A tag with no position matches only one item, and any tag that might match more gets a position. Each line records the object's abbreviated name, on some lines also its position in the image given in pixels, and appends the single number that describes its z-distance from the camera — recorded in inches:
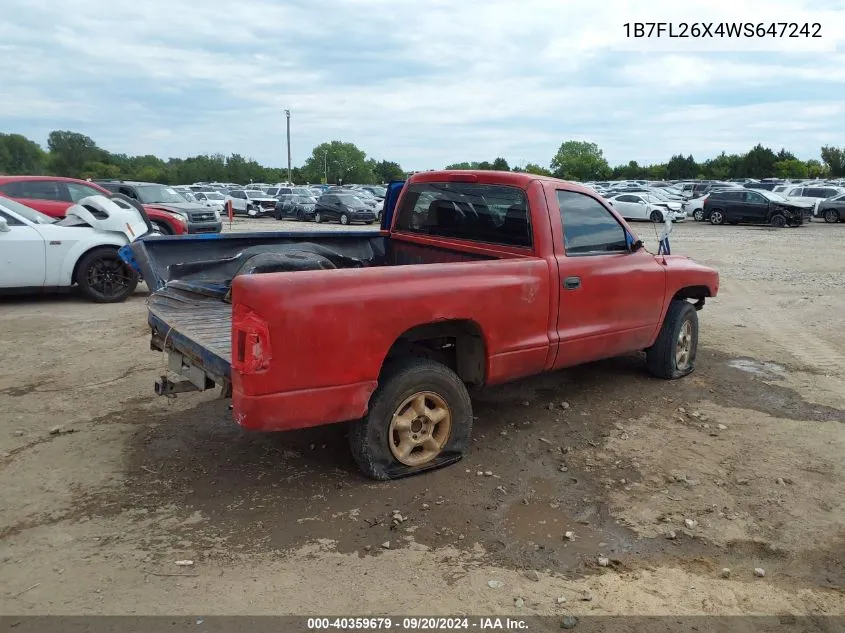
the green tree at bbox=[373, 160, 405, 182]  3820.9
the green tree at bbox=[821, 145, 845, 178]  2712.8
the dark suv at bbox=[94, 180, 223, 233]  687.1
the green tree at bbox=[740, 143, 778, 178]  2918.3
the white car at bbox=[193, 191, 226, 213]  1322.6
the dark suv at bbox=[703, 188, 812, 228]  1050.7
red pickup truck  133.0
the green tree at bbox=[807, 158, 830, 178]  2735.0
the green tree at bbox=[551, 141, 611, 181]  3540.8
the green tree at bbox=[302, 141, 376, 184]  4221.2
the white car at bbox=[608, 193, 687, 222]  1156.5
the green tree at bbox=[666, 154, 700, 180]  3098.2
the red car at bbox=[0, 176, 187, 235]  469.1
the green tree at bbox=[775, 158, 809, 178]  2770.7
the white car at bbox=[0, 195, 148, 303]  346.0
